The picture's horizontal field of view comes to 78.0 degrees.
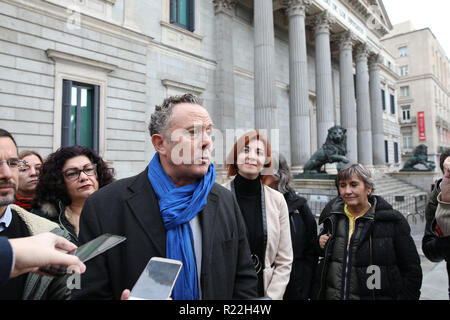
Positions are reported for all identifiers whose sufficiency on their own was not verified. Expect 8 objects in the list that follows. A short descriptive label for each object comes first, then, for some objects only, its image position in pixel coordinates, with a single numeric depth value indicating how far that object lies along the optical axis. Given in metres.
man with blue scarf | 1.42
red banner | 38.94
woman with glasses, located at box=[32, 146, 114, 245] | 2.43
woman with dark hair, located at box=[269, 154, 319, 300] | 2.71
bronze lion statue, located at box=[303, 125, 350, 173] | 9.86
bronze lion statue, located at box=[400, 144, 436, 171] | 18.92
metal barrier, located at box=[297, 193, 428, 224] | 10.26
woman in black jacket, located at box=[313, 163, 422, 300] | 2.38
